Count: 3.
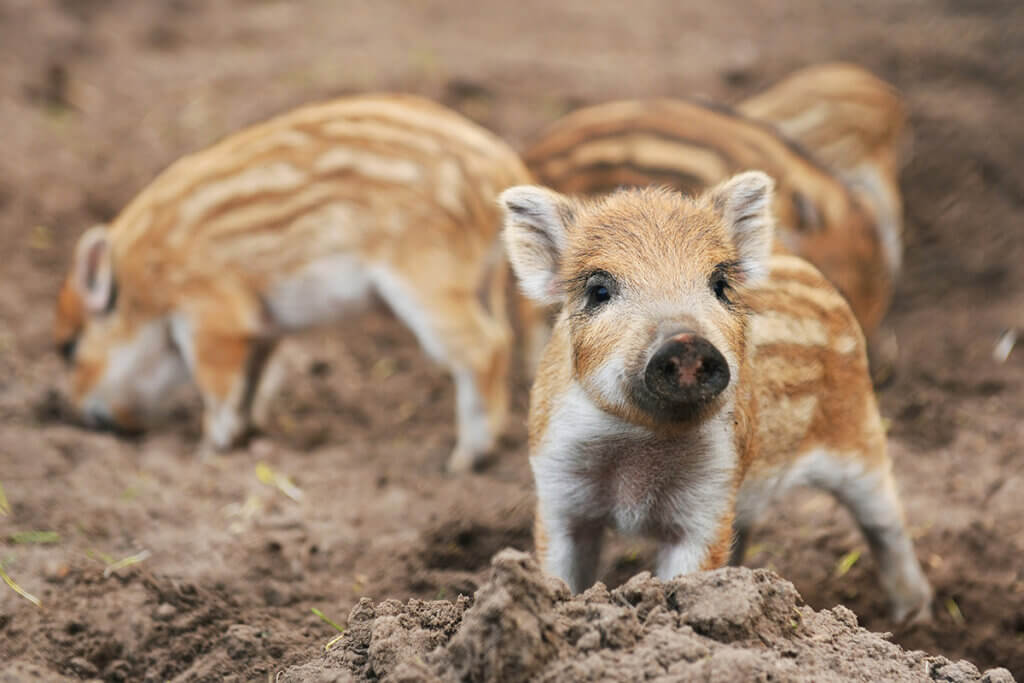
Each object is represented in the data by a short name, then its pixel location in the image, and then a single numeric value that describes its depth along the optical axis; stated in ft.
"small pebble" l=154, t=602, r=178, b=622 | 20.99
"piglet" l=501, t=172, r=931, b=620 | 18.02
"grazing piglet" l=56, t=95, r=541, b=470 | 31.78
